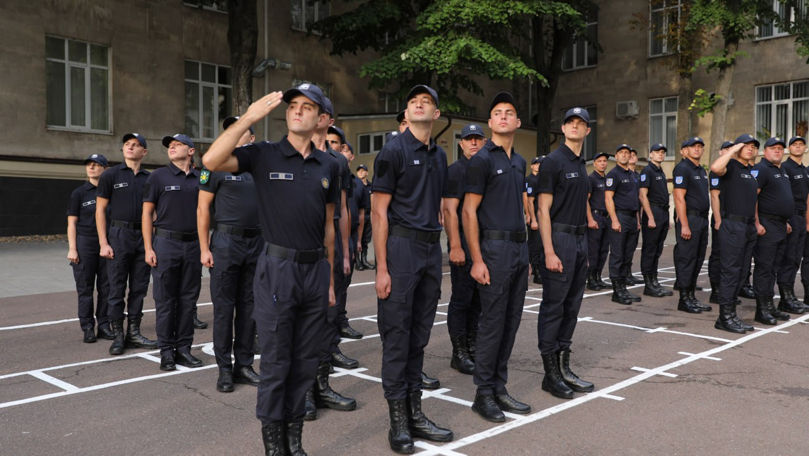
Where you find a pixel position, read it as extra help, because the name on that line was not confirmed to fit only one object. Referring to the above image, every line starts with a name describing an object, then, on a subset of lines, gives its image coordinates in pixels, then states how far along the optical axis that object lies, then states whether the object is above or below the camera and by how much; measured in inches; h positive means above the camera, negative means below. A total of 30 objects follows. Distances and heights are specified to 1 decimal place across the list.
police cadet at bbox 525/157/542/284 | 454.6 -4.4
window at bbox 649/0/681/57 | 986.1 +295.2
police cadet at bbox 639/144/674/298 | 438.9 -1.2
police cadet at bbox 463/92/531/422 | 196.4 -10.2
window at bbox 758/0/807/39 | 995.2 +278.6
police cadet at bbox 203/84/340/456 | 156.2 -12.2
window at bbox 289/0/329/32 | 1016.2 +297.7
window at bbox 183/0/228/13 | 873.4 +270.0
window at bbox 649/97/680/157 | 1190.3 +158.5
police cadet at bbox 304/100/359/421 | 196.1 -26.2
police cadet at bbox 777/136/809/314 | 378.9 -9.4
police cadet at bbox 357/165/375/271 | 566.3 -18.5
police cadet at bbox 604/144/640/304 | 432.1 +3.9
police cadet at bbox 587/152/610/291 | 451.5 -15.4
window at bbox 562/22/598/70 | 1282.8 +301.5
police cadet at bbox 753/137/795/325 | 343.0 -1.1
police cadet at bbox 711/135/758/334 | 321.7 -5.1
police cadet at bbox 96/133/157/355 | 281.3 -8.0
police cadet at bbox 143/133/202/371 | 247.3 -14.0
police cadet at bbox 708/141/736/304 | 335.6 -10.6
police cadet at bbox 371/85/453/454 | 176.7 -10.2
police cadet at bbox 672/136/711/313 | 375.9 -1.6
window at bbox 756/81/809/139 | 1031.0 +157.2
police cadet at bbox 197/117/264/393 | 223.3 -14.0
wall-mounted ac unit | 1221.7 +184.4
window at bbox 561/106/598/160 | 1300.2 +138.8
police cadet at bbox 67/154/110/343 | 297.4 -15.4
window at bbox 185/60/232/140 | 924.6 +157.7
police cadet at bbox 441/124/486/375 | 250.2 -34.6
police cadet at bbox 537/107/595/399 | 218.4 -10.0
